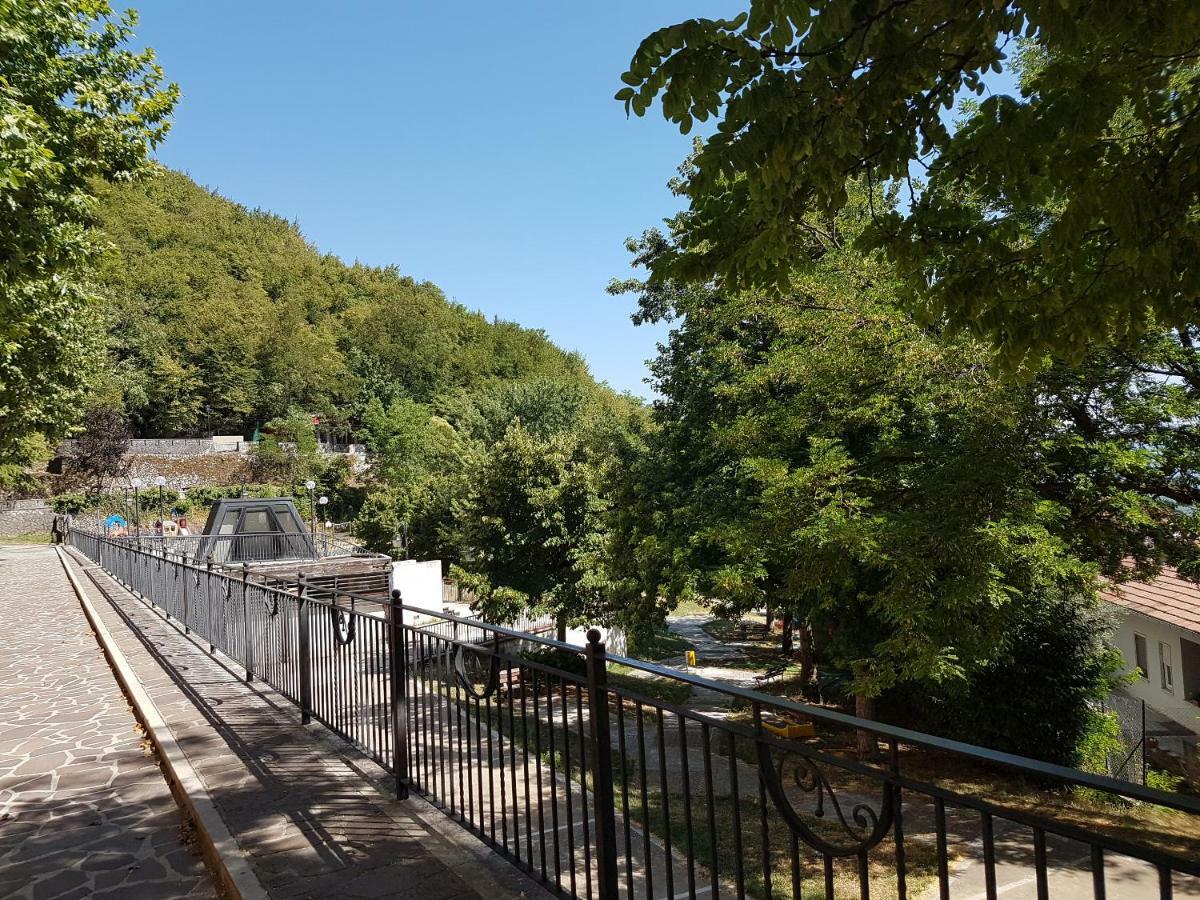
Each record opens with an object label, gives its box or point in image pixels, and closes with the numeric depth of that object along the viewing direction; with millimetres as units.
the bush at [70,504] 42969
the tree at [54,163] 8266
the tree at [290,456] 53272
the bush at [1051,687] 12234
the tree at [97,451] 46500
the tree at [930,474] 7348
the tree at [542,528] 19109
